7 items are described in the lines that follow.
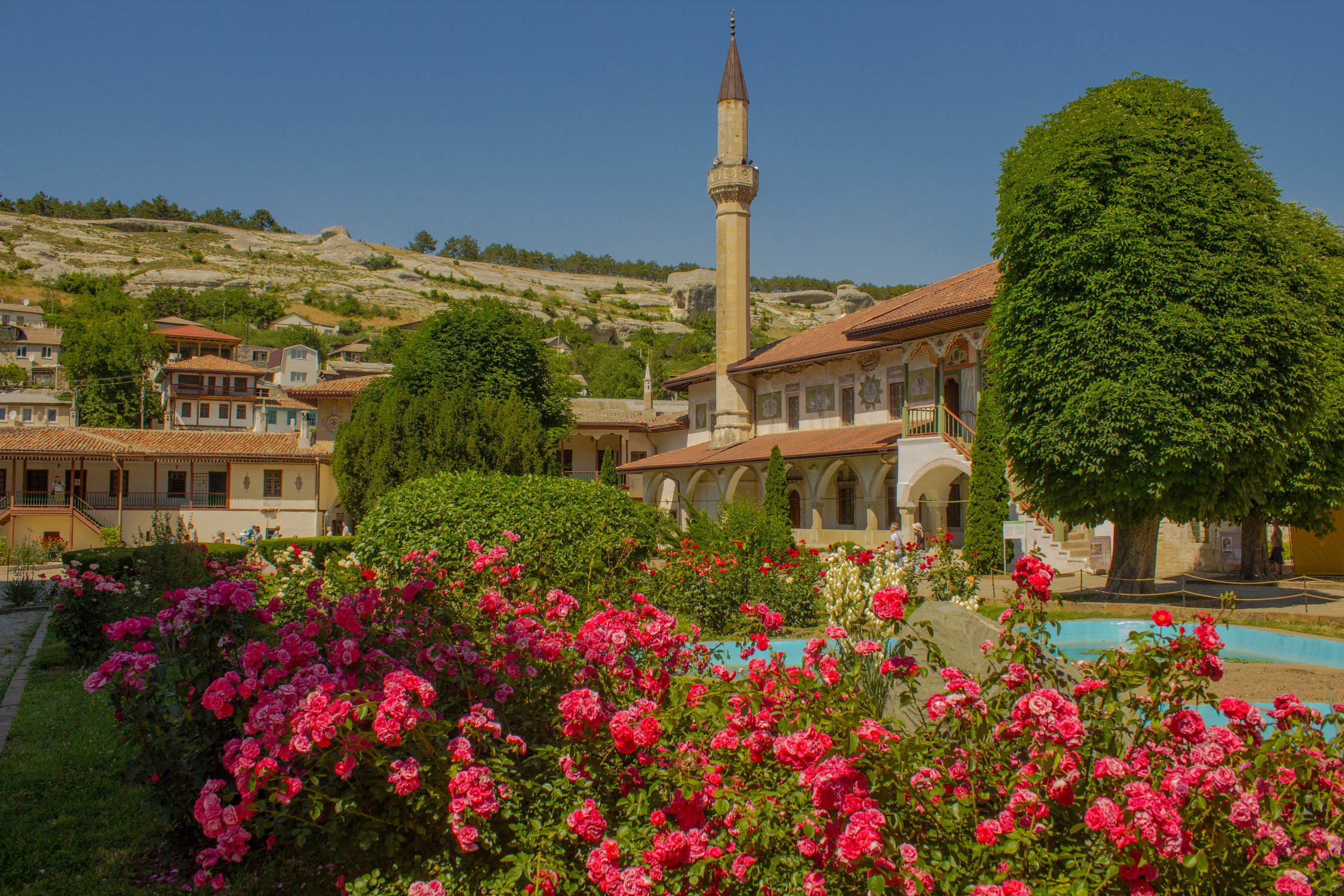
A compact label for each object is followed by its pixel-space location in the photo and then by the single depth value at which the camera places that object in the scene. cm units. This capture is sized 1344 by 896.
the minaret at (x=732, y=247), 3200
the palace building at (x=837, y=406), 2289
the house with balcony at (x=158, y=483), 3241
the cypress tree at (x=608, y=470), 3168
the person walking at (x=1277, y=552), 2267
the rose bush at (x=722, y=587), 1177
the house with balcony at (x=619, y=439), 4372
